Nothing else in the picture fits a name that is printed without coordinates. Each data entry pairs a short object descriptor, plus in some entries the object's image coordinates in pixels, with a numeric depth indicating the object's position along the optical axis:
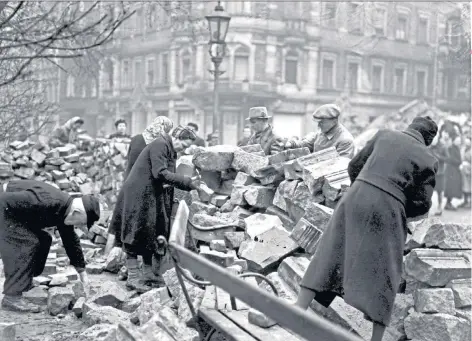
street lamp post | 12.80
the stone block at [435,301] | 5.63
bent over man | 6.05
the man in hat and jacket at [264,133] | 9.62
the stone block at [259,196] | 8.10
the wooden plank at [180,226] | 4.06
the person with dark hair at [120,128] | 16.34
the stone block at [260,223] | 6.87
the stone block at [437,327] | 5.47
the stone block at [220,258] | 6.43
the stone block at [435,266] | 5.83
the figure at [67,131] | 16.08
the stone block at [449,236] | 6.16
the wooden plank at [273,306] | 2.47
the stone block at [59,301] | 6.53
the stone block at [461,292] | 5.89
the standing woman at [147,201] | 7.21
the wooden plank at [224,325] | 3.98
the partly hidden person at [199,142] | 14.27
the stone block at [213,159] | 8.92
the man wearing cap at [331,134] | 7.93
